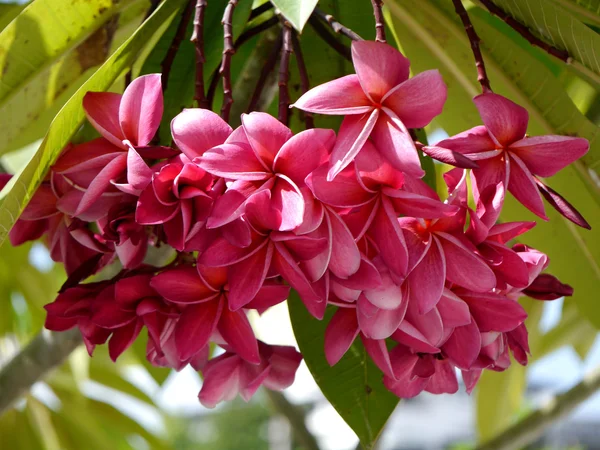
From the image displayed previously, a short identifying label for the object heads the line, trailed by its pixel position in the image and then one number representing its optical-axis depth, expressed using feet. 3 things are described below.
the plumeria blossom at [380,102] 1.57
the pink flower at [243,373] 2.06
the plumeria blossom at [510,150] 1.69
